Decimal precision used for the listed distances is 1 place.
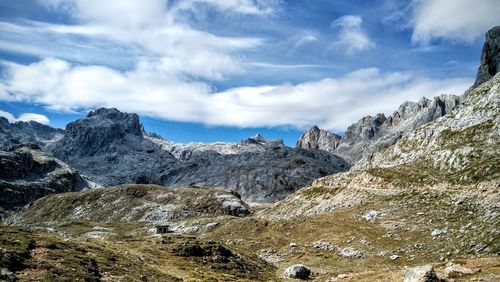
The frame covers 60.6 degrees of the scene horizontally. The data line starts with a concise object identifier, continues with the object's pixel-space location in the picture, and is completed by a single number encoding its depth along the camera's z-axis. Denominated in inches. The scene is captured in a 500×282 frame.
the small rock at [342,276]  2250.2
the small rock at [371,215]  3415.4
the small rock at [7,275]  1541.6
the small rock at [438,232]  2647.6
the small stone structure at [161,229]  4754.9
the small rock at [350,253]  2864.2
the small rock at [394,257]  2595.7
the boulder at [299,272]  2524.6
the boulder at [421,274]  1537.9
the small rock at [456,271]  1700.3
